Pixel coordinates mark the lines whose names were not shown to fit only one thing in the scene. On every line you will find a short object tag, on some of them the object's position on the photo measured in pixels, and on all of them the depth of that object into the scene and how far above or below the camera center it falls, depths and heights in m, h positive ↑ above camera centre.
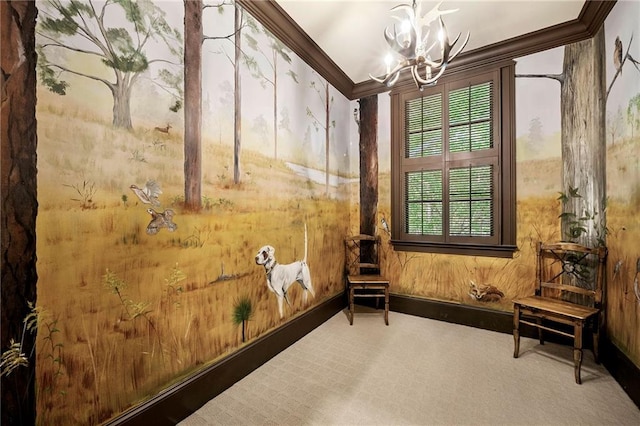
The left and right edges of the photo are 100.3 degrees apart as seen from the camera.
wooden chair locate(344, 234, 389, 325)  3.49 -0.63
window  2.84 +0.54
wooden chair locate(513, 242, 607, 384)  2.04 -0.75
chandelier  1.65 +1.05
